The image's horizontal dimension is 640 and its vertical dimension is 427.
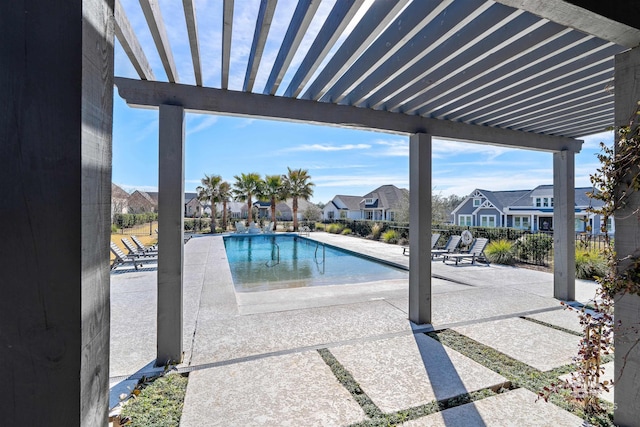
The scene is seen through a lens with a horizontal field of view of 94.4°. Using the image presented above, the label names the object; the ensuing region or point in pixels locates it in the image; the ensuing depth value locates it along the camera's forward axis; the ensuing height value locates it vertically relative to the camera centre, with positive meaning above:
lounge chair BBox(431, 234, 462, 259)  10.78 -1.24
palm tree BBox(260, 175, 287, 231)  25.42 +2.25
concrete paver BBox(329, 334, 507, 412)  2.82 -1.70
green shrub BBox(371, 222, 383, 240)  18.64 -0.99
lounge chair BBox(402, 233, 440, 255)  12.19 -0.93
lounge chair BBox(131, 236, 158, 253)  10.51 -1.24
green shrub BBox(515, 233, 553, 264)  9.94 -1.05
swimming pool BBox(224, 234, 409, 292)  8.76 -1.93
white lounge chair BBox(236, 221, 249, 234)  23.12 -1.02
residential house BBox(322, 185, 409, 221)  35.84 +1.44
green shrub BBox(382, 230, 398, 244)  16.70 -1.22
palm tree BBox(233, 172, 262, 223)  25.33 +2.50
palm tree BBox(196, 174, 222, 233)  24.12 +2.13
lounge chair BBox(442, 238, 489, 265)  10.08 -1.32
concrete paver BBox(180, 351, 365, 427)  2.49 -1.71
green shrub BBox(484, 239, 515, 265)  10.19 -1.30
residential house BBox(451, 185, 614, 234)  25.86 +0.76
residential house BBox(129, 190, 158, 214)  29.92 +1.32
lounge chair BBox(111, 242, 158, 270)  8.88 -1.38
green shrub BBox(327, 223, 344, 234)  22.93 -1.01
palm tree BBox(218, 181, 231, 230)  24.47 +1.74
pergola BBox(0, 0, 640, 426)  0.92 +0.76
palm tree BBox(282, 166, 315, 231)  25.86 +2.73
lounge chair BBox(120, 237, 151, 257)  9.48 -1.21
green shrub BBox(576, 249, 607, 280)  7.26 -1.22
